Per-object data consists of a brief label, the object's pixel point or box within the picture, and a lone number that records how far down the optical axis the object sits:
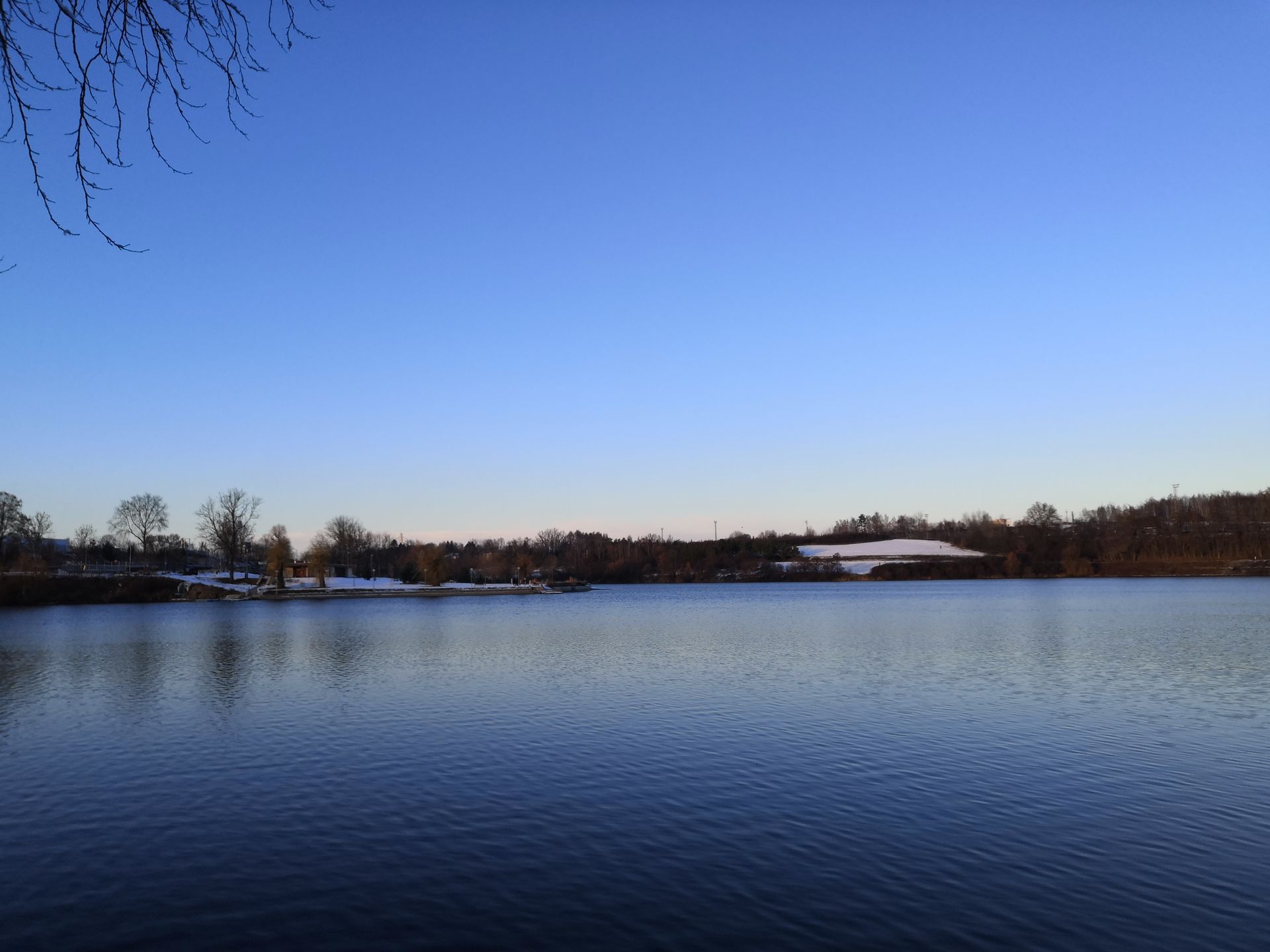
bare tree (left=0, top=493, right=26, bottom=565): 130.25
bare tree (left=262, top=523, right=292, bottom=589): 116.38
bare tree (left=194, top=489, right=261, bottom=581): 129.00
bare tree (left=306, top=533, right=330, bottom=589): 121.50
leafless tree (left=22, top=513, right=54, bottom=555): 134.25
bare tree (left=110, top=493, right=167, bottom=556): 143.00
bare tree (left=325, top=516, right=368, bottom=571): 159.50
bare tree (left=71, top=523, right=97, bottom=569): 160.38
